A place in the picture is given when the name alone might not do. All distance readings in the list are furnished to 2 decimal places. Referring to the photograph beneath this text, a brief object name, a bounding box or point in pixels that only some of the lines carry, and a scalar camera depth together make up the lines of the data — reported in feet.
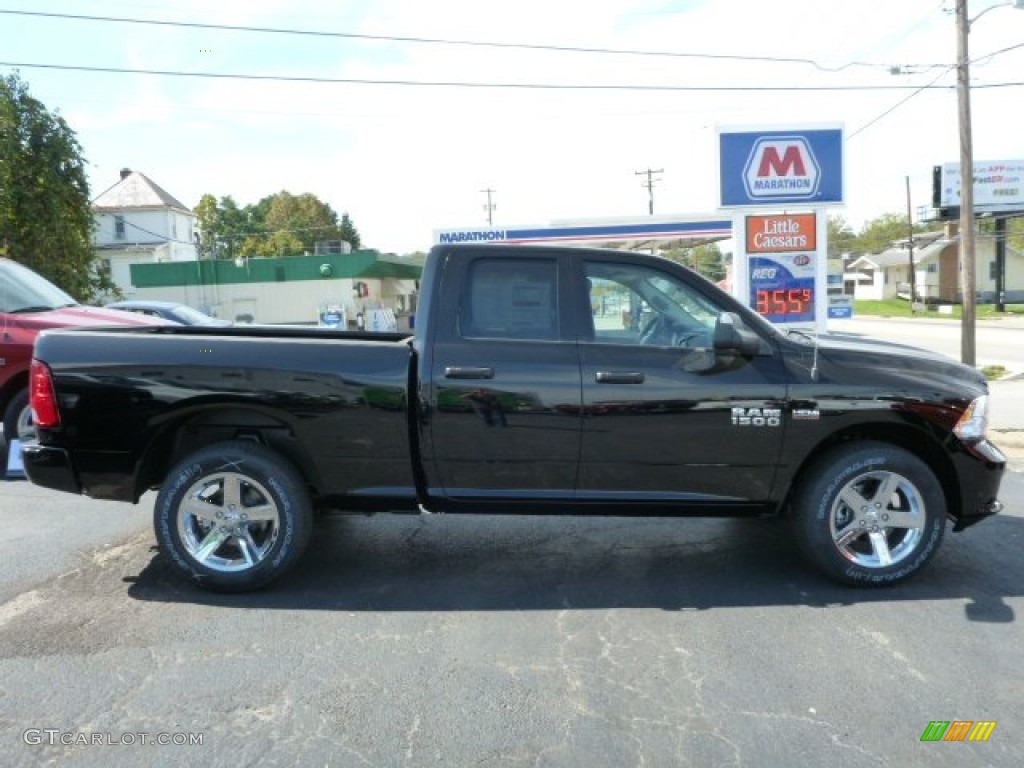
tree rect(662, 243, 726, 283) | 101.63
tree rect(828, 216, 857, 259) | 354.33
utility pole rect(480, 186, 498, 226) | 219.82
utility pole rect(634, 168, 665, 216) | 183.62
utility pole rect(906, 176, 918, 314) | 194.69
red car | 23.57
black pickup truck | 14.28
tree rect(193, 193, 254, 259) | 229.25
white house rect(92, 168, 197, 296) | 181.27
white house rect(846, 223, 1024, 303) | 218.79
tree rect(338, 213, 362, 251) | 313.12
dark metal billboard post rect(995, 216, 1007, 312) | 162.91
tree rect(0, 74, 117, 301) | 72.43
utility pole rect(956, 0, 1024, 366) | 50.90
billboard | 171.01
